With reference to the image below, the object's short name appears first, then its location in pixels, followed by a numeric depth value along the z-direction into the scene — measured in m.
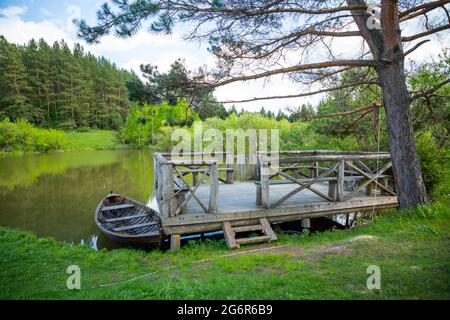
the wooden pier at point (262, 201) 5.54
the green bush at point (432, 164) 7.36
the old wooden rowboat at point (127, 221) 6.34
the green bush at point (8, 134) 31.62
